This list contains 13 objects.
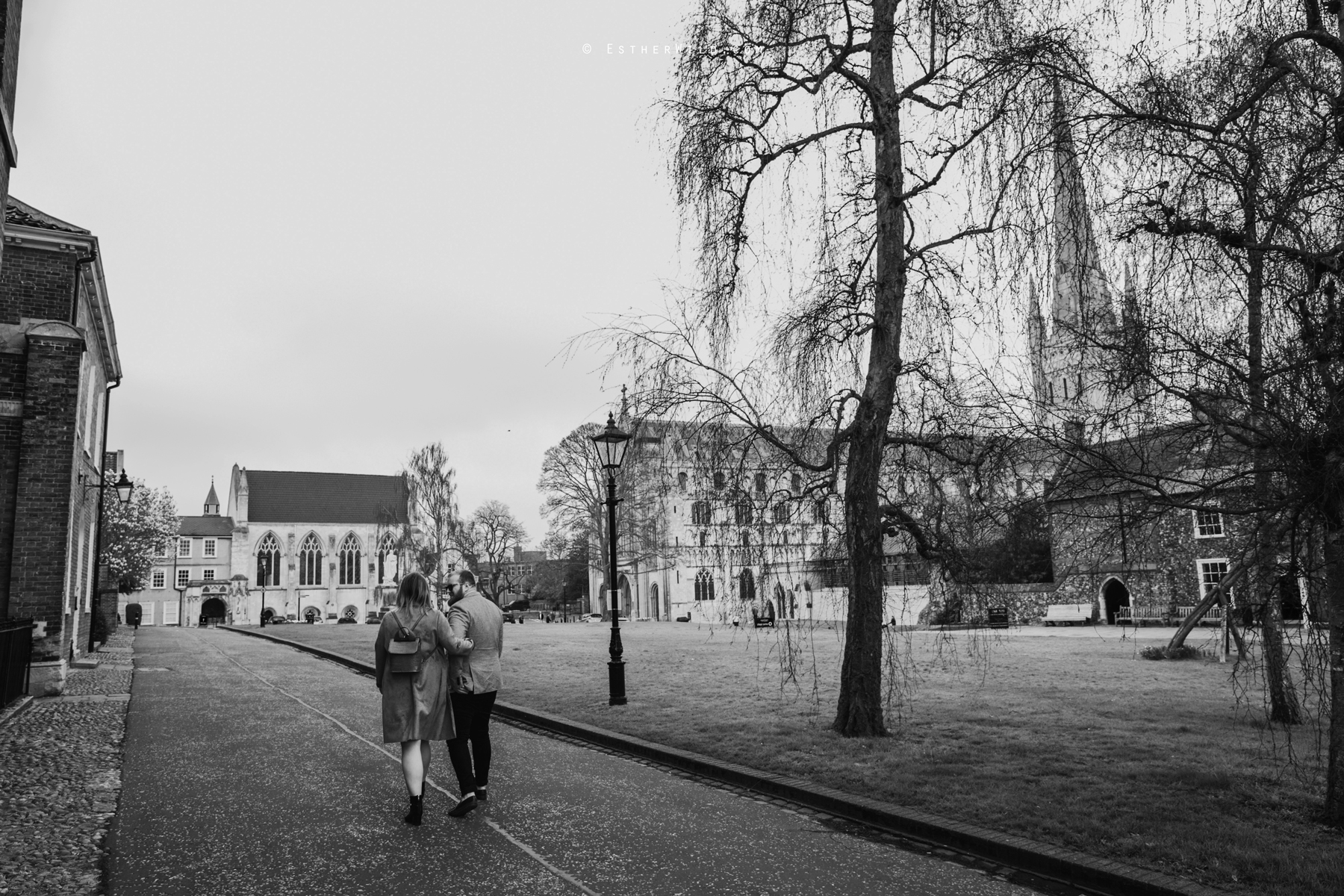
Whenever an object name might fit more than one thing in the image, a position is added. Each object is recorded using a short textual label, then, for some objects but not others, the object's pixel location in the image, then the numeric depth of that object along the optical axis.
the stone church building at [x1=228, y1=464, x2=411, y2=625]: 87.94
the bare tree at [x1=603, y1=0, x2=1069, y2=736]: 10.11
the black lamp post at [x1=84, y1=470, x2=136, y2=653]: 26.49
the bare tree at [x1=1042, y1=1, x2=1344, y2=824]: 5.84
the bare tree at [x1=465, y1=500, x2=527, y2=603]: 68.50
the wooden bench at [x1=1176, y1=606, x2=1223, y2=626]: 33.35
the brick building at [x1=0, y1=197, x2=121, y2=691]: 16.11
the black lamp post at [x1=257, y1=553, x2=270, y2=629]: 88.25
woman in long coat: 7.05
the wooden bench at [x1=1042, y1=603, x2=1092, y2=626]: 41.28
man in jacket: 7.45
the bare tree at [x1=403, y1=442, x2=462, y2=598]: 63.69
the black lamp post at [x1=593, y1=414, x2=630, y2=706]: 13.76
